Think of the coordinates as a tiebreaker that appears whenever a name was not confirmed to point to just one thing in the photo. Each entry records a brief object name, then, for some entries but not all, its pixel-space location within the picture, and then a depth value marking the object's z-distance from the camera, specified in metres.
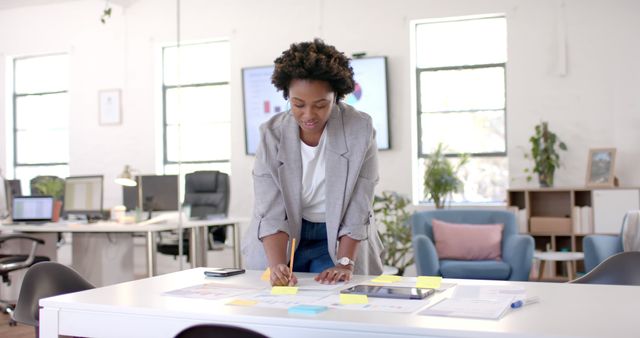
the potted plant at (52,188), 6.84
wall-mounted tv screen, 7.52
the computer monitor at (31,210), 6.22
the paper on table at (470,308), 1.57
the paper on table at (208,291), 1.94
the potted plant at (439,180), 7.05
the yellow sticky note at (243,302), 1.78
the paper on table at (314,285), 2.05
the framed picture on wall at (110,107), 8.66
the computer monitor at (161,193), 6.22
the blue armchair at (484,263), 5.30
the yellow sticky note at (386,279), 2.17
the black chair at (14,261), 5.44
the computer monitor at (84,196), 6.35
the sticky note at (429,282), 2.03
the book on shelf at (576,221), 6.68
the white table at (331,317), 1.45
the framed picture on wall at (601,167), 6.68
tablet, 1.83
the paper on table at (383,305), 1.67
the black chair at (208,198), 6.75
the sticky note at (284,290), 1.95
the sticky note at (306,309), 1.62
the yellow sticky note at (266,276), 2.25
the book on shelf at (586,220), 6.64
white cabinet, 6.46
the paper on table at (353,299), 1.77
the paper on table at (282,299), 1.77
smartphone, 2.35
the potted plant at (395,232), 6.63
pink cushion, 5.65
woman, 2.35
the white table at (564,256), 5.85
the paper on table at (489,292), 1.83
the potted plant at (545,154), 6.82
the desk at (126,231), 5.39
